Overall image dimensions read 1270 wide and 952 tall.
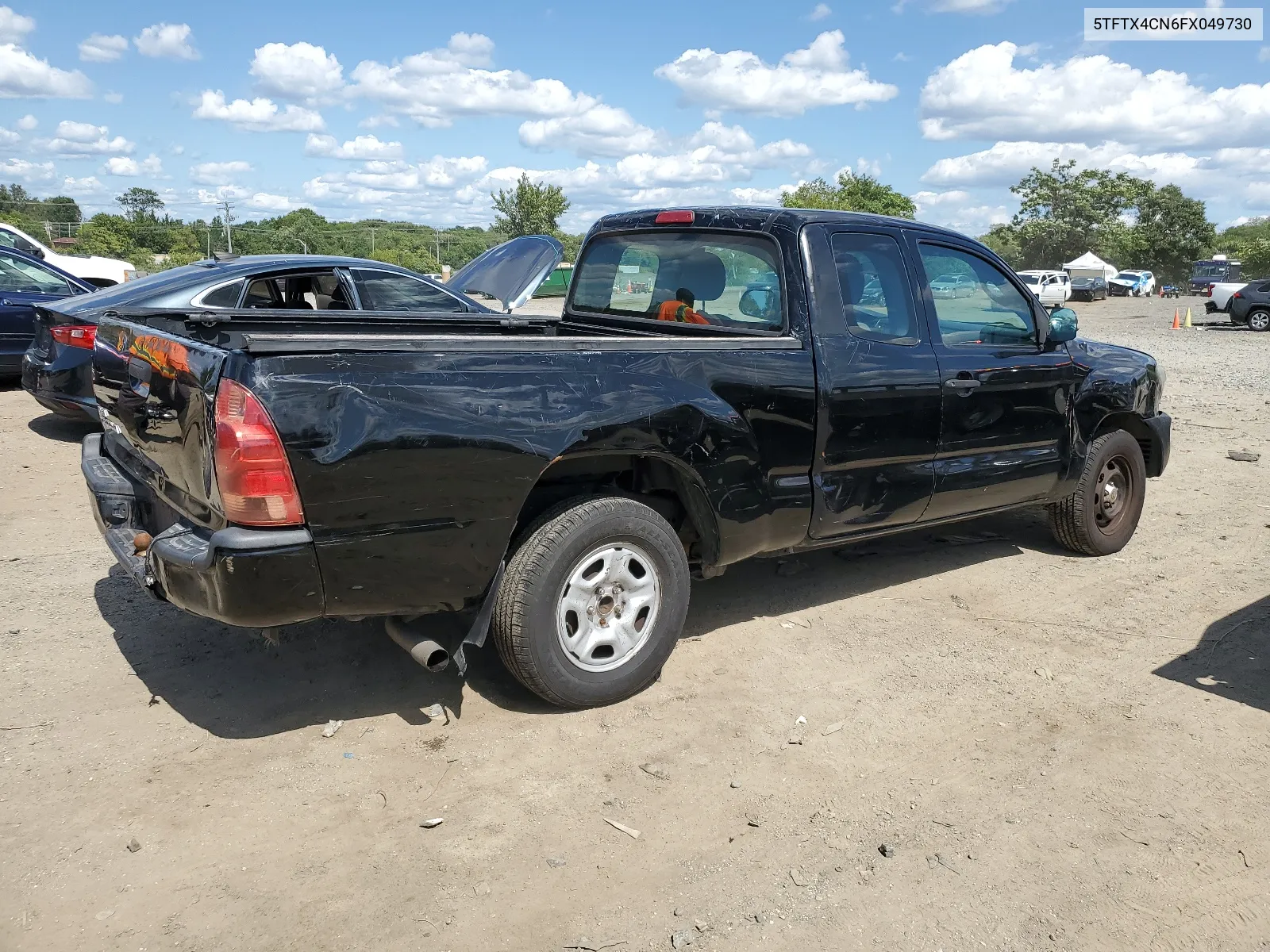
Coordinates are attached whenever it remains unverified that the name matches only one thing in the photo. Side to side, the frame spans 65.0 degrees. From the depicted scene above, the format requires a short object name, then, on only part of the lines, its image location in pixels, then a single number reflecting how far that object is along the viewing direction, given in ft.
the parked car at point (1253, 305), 86.49
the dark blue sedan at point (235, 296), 24.13
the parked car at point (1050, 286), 129.18
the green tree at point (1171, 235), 243.81
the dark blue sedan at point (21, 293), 31.68
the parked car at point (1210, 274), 175.73
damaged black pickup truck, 9.99
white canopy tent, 166.09
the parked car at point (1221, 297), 95.45
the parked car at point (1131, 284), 177.58
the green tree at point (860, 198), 180.55
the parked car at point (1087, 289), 154.51
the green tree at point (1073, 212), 238.07
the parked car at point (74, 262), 48.73
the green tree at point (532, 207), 185.47
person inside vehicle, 15.58
